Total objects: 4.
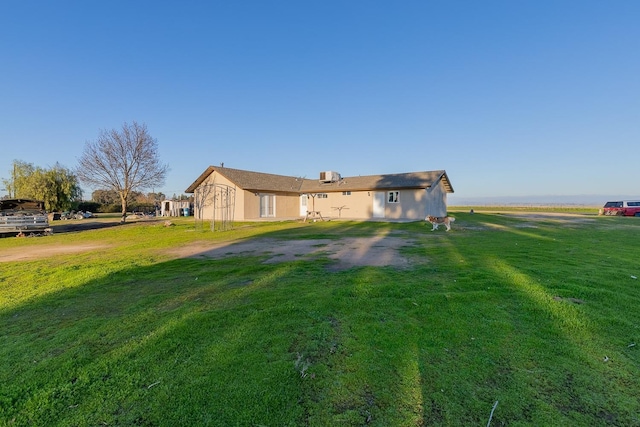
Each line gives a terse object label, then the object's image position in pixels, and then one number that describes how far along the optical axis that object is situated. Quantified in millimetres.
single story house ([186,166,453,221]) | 22875
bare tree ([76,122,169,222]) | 22891
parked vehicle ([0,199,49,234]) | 14445
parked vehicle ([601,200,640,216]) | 28750
